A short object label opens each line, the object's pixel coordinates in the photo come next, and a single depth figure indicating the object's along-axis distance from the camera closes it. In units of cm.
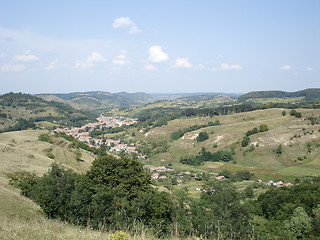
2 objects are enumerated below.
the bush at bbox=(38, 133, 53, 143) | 7078
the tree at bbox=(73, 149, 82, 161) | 6189
